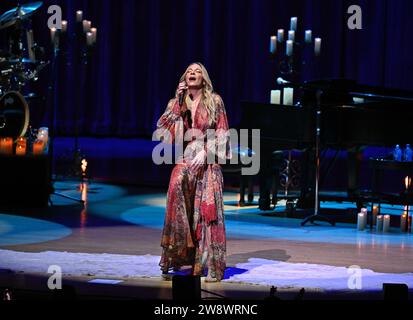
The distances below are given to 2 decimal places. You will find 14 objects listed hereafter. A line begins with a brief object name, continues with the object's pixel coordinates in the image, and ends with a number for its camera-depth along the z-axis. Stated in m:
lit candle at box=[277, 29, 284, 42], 18.65
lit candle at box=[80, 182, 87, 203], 18.54
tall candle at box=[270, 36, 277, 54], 18.34
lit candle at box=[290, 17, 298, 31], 18.60
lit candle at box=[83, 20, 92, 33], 19.28
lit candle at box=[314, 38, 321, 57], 19.04
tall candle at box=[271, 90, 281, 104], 17.34
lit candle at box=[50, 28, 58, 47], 18.57
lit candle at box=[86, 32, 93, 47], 19.52
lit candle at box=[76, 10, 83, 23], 19.31
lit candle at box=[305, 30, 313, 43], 18.56
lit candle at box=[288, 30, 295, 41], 18.40
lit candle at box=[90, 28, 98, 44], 19.67
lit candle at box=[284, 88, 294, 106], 17.27
